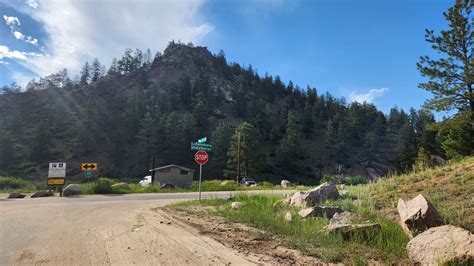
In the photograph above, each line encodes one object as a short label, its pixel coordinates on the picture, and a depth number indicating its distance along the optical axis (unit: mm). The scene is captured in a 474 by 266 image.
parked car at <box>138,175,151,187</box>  41719
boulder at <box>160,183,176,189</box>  31606
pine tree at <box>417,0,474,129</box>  23156
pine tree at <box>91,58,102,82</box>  142188
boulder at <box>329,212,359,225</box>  7337
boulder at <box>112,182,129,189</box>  27023
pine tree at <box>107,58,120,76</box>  139875
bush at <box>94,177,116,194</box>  24322
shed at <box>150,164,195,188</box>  42156
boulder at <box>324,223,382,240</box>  6395
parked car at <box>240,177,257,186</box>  47638
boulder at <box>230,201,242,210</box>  12170
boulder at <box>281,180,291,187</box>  40988
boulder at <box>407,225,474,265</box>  4723
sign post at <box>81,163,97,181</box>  24641
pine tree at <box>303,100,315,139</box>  119062
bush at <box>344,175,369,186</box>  32534
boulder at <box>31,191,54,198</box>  21048
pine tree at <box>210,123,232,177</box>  73688
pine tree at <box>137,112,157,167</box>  79562
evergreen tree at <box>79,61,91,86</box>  136250
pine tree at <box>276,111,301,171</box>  81312
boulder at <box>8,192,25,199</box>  20453
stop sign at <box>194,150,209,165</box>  16922
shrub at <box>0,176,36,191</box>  30523
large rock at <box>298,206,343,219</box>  8398
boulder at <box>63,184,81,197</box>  21781
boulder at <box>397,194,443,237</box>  6117
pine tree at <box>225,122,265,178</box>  63844
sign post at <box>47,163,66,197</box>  22188
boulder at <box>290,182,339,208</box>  10539
